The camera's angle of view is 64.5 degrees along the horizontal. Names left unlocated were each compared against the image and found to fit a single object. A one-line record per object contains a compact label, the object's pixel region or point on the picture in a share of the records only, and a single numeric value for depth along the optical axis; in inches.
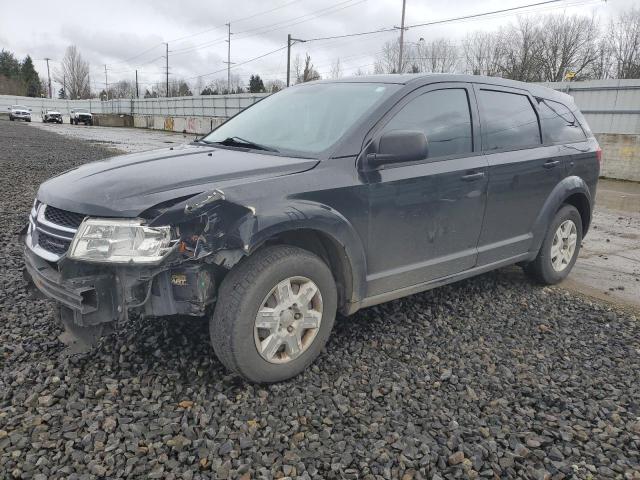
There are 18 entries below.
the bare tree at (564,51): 1781.5
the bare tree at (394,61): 1887.3
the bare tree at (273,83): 2711.1
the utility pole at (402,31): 1398.9
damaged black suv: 101.4
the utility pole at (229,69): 2107.7
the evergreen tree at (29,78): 3774.6
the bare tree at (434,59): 1984.3
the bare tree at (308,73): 1817.9
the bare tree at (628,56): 1617.9
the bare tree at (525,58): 1791.3
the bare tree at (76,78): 4099.4
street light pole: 1660.9
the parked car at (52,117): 1979.6
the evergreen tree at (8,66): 3850.9
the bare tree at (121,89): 4209.9
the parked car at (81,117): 1934.1
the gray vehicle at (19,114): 2032.7
